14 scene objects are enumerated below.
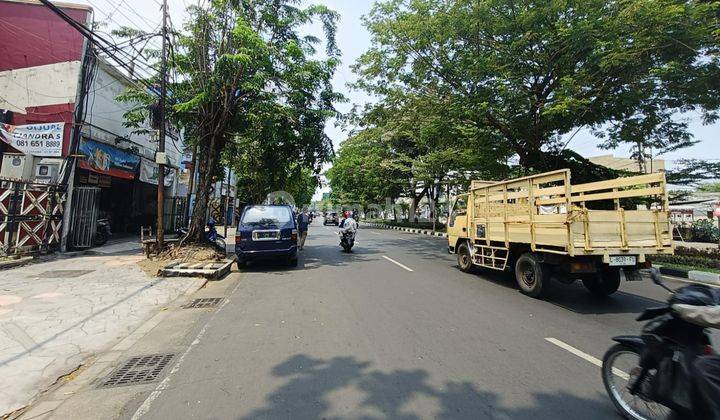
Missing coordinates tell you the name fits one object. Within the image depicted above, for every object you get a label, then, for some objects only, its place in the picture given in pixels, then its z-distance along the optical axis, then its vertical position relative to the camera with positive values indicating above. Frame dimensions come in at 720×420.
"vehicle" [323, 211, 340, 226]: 47.33 +1.07
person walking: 15.70 +0.04
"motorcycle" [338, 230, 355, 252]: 14.64 -0.44
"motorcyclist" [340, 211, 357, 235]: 14.70 +0.15
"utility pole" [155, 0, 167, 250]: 11.05 +3.10
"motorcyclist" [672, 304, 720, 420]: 2.45 -0.90
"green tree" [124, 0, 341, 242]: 11.30 +4.36
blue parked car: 10.34 -0.27
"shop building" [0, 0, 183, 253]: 11.77 +3.81
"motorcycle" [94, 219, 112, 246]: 13.80 -0.31
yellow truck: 6.12 -0.02
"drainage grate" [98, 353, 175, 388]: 3.73 -1.55
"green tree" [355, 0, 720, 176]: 9.82 +5.02
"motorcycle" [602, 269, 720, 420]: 2.64 -1.01
